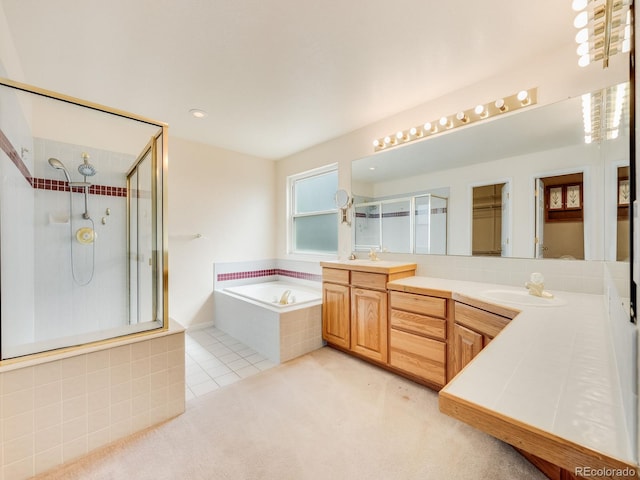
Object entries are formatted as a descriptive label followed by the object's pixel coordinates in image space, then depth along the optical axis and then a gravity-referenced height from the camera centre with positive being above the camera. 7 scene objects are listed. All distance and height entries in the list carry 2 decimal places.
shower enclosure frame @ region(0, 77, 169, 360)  1.70 +0.08
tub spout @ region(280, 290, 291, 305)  2.76 -0.62
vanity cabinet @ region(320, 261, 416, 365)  2.35 -0.62
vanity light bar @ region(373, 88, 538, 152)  1.95 +0.98
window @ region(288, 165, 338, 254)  3.57 +0.37
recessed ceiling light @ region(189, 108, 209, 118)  2.64 +1.24
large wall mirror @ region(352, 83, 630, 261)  1.56 +0.38
